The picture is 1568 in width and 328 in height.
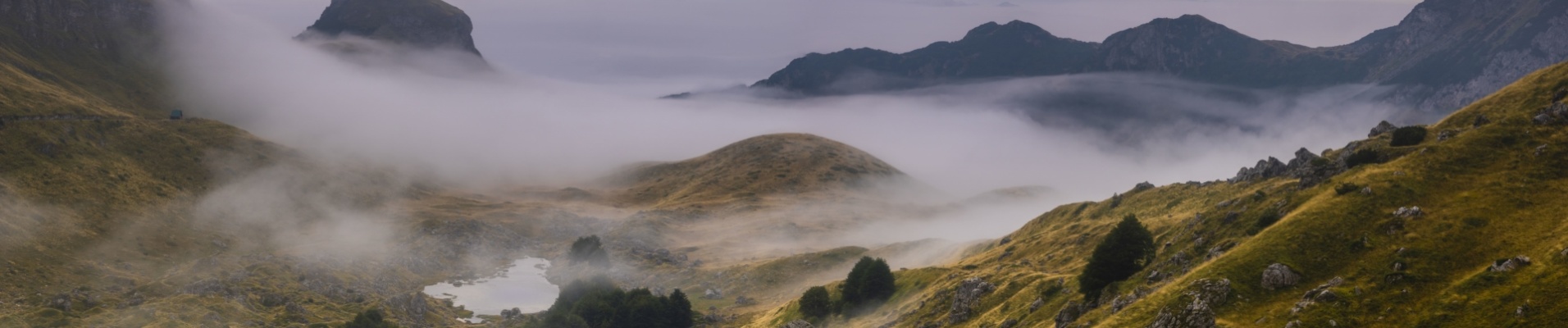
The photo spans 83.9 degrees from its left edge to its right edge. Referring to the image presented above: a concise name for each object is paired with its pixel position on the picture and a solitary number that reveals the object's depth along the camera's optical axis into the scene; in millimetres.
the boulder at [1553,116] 78188
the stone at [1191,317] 68125
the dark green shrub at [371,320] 166000
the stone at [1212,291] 70125
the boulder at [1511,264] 61375
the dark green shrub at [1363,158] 88562
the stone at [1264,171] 108875
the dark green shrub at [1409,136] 88625
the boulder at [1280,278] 70438
